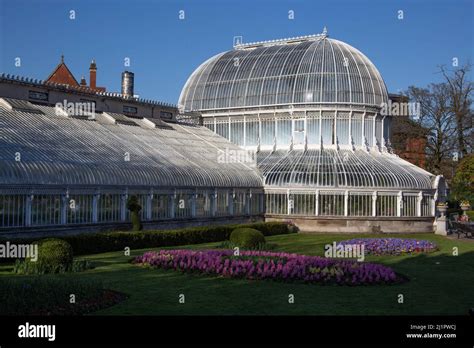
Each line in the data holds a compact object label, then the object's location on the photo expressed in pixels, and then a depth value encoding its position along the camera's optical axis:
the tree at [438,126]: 62.66
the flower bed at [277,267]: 21.53
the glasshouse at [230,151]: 31.59
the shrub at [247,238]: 30.12
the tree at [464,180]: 57.25
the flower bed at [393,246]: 31.72
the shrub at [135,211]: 32.72
